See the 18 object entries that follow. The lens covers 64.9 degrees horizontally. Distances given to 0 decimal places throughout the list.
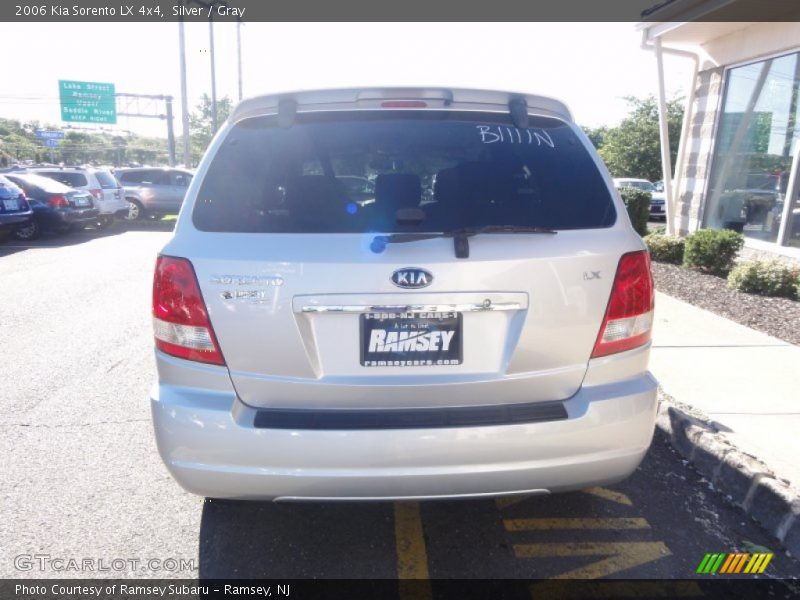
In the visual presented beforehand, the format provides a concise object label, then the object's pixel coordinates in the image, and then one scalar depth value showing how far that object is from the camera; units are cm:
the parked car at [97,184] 1672
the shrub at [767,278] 747
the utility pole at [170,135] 3659
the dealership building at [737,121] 909
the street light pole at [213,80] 3083
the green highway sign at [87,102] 3597
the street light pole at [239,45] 3831
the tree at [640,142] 3206
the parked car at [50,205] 1474
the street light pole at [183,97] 2686
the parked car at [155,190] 1995
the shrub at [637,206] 1125
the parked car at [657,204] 2022
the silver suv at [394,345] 225
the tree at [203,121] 5181
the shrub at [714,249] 880
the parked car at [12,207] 1326
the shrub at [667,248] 1010
